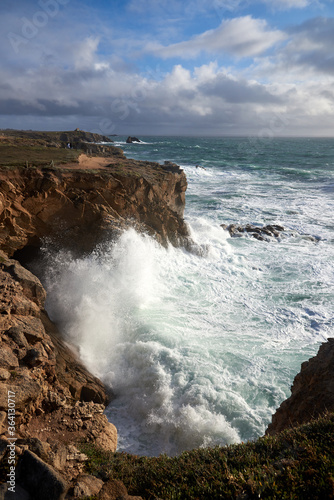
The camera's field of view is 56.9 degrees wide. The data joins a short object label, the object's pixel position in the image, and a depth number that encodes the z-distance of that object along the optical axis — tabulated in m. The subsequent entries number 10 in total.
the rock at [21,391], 5.37
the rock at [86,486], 4.18
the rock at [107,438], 6.16
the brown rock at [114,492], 4.14
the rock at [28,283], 8.15
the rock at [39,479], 4.02
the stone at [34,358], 6.56
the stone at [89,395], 8.21
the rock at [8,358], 6.00
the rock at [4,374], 5.70
